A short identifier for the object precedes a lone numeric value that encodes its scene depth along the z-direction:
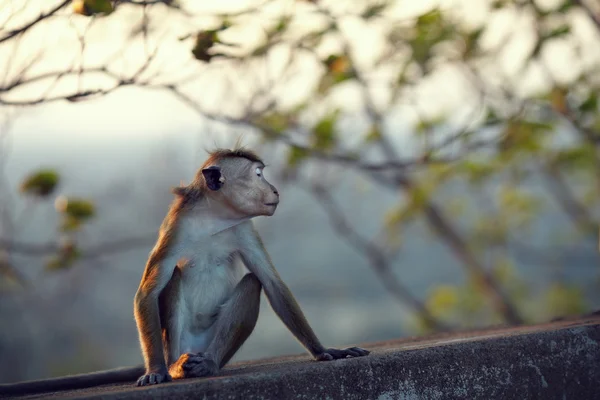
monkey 6.54
